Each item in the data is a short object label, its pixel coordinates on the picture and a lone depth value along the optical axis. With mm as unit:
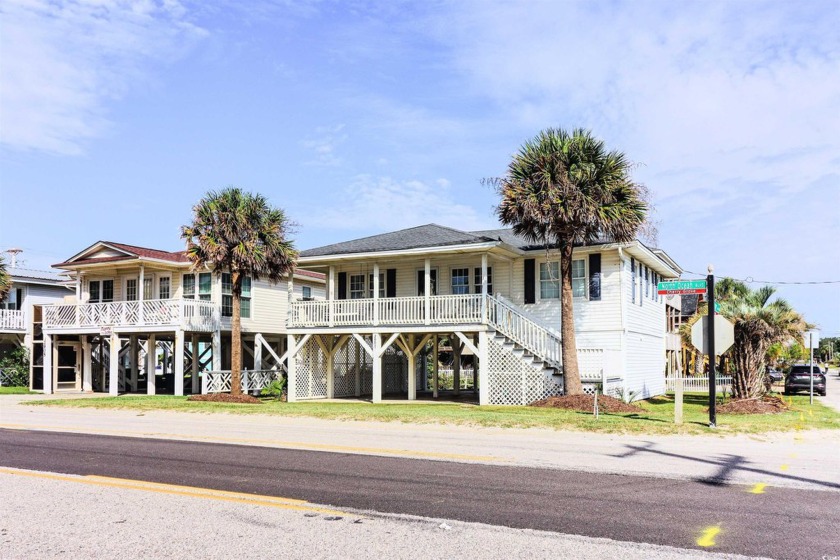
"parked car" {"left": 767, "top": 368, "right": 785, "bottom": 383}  52850
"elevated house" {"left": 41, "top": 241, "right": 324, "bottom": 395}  32062
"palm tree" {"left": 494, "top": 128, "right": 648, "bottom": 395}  21844
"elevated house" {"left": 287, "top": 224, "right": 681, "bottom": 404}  24984
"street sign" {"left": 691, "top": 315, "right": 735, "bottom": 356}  15945
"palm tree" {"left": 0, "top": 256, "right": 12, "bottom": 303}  35906
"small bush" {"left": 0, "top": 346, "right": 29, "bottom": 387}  38625
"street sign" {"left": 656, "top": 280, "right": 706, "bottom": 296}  17125
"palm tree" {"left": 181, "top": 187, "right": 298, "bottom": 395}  26047
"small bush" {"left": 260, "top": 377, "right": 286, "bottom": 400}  30344
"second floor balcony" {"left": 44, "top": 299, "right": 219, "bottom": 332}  31609
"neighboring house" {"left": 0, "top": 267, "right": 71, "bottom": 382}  39844
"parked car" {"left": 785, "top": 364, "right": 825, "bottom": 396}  37000
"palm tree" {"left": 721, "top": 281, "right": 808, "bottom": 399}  22375
